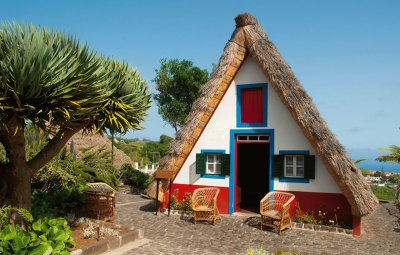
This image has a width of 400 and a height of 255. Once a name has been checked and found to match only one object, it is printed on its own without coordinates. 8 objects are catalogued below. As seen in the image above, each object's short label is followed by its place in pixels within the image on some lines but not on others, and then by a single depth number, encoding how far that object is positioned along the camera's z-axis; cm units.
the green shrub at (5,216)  699
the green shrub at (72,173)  1357
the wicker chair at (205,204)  1085
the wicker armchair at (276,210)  985
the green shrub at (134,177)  1959
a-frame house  1040
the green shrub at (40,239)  576
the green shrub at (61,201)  1112
